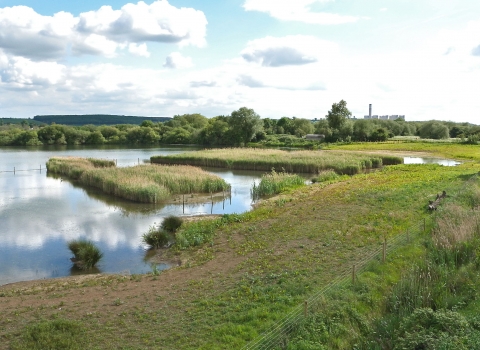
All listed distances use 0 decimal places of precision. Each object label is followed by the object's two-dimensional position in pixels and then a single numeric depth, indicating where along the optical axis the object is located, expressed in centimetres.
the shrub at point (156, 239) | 1585
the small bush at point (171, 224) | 1819
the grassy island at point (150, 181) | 2634
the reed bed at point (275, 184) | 2798
